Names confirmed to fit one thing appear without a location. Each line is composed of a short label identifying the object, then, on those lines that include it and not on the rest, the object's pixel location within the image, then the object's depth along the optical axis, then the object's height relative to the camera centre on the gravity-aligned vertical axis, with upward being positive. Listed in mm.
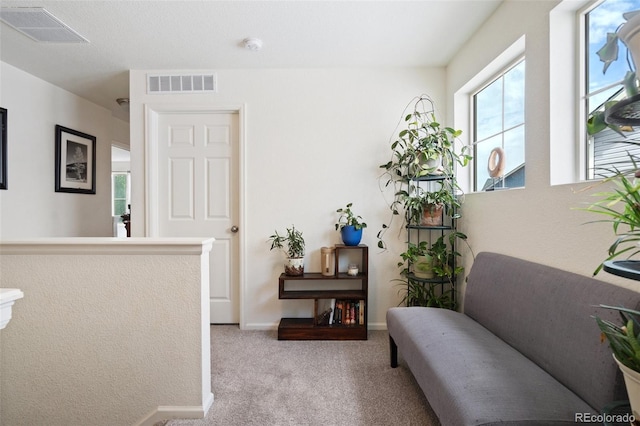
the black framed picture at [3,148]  2480 +551
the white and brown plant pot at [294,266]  2539 -488
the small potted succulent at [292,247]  2543 -331
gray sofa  986 -652
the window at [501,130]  1879 +598
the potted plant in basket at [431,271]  2318 -486
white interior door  2791 +295
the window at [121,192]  7418 +508
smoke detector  2219 +1320
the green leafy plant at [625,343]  695 -331
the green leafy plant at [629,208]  691 +7
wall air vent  2701 +1208
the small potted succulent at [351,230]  2539 -169
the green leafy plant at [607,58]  786 +429
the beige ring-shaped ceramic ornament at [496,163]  1883 +321
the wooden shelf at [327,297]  2441 -763
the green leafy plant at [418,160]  2330 +429
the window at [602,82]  1235 +594
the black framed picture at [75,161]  3019 +560
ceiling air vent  1889 +1314
